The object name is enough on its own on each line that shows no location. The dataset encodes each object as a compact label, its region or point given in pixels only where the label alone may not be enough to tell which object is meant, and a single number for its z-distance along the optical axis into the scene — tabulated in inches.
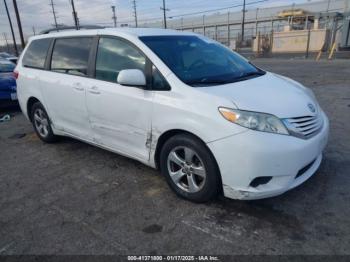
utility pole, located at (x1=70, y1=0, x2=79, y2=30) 1307.5
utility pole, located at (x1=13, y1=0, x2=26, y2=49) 934.5
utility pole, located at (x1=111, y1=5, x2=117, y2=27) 2724.4
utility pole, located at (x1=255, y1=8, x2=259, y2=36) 2272.4
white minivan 103.0
